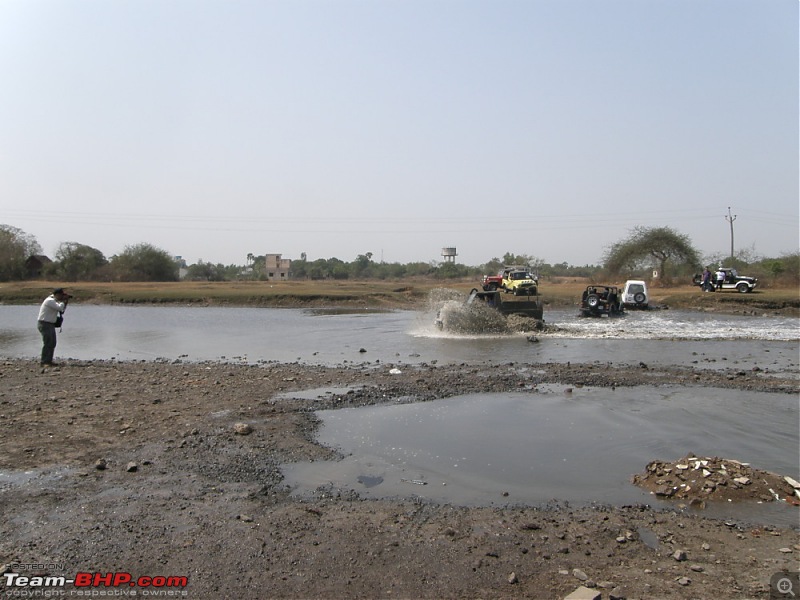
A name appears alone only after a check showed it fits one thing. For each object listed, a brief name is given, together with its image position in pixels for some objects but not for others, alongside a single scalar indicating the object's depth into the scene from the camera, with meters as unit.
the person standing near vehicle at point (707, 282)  47.85
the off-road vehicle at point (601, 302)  34.81
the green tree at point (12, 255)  78.38
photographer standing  16.66
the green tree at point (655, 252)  65.50
